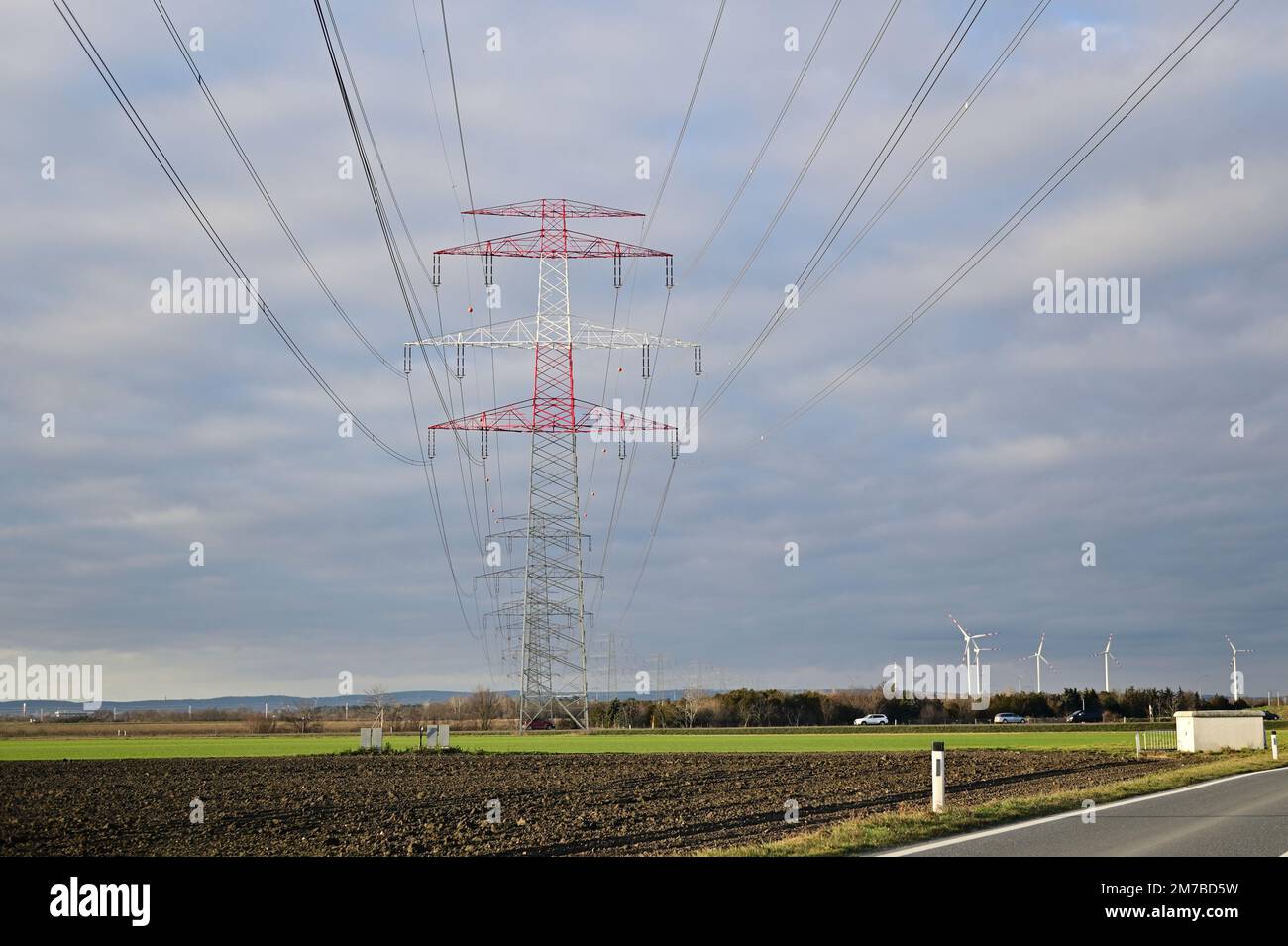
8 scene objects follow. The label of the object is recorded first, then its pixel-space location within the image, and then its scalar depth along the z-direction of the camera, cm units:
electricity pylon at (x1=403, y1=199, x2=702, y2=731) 5325
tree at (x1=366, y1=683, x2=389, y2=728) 15091
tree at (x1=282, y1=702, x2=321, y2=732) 13412
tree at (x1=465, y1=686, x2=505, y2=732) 13934
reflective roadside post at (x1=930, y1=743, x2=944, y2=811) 2134
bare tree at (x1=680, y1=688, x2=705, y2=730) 13724
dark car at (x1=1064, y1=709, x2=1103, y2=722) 14162
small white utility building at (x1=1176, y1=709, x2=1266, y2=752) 5491
